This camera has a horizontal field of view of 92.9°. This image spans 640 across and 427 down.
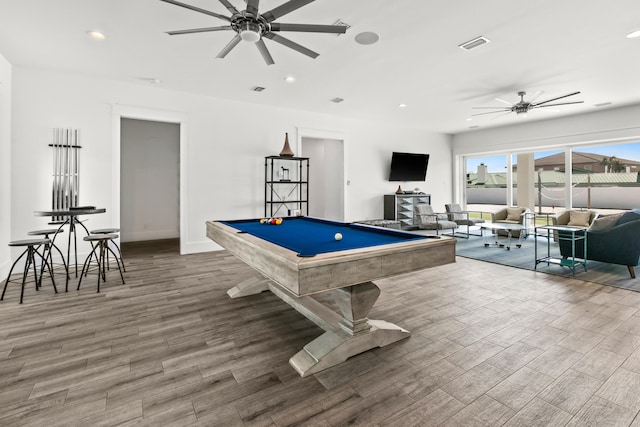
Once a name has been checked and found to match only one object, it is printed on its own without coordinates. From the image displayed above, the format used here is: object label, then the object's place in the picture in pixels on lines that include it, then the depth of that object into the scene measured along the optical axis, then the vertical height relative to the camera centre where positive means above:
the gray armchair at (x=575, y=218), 5.62 -0.03
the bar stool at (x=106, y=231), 3.85 -0.20
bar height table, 3.26 +0.04
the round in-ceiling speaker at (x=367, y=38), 3.36 +2.02
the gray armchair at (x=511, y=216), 6.71 +0.00
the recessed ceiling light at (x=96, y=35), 3.36 +2.04
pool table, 1.69 -0.30
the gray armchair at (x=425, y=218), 7.76 -0.05
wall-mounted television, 8.37 +1.41
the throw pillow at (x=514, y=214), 6.77 +0.05
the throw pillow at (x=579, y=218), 5.62 -0.03
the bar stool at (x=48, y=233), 3.49 -0.21
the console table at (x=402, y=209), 8.09 +0.19
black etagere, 6.31 +0.63
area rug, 3.92 -0.72
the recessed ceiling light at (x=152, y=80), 4.79 +2.18
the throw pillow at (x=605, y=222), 4.21 -0.08
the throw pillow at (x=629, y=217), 4.02 -0.01
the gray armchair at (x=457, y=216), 7.27 +0.00
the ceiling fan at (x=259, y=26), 2.35 +1.60
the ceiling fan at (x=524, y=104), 5.48 +2.08
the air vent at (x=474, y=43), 3.49 +2.04
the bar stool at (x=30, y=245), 3.11 -0.32
